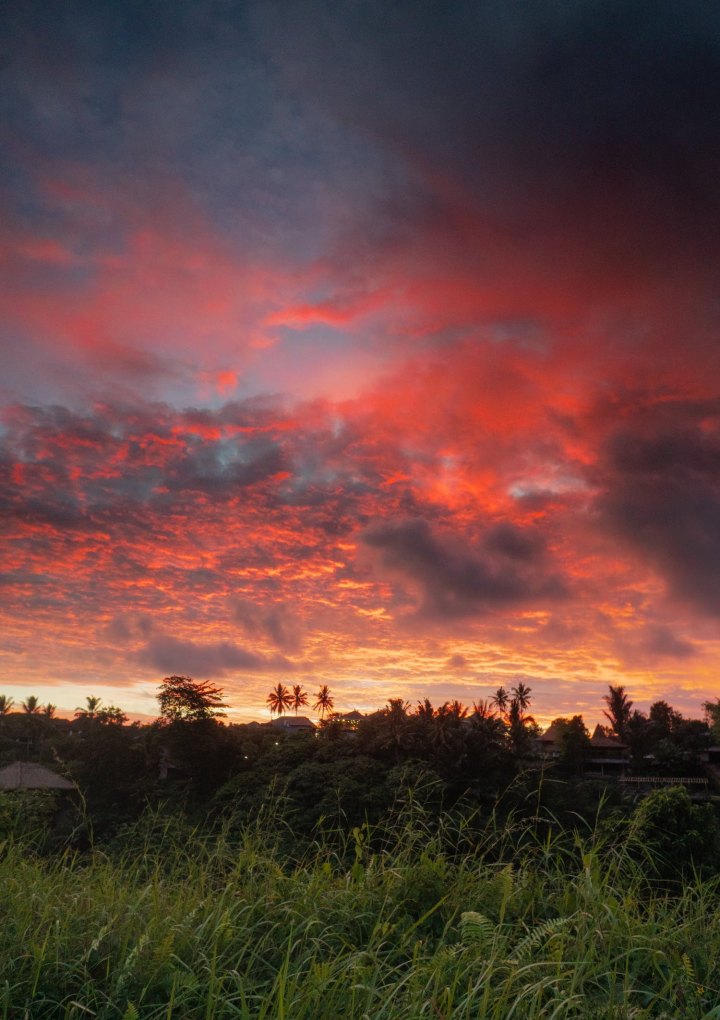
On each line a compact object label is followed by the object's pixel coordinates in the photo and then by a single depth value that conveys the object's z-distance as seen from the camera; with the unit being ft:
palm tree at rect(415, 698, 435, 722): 159.63
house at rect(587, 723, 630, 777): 202.08
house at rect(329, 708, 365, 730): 167.43
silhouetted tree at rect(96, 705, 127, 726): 170.09
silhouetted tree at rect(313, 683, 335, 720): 322.55
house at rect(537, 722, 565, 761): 199.86
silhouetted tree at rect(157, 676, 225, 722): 170.30
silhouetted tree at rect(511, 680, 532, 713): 266.36
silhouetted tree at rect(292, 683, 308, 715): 376.89
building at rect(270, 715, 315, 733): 316.58
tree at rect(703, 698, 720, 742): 170.71
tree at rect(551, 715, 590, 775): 191.62
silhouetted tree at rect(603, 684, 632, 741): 241.14
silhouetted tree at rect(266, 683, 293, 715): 378.32
